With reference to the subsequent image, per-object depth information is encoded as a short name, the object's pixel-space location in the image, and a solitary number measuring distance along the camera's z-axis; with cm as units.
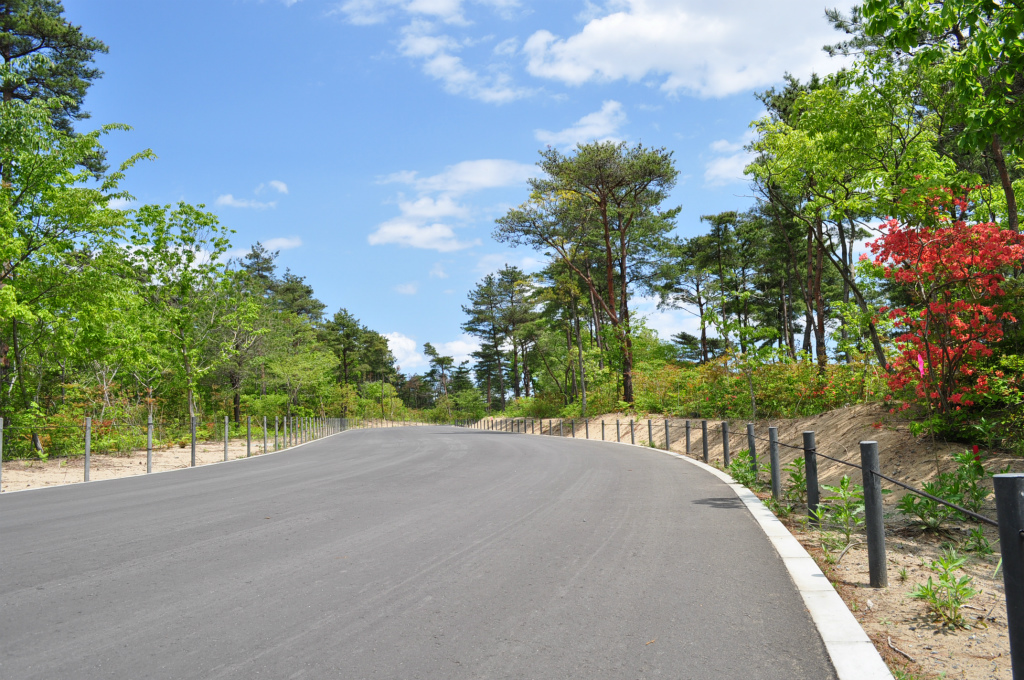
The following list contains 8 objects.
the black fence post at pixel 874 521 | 447
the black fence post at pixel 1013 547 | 265
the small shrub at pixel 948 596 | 372
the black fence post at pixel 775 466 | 781
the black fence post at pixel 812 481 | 642
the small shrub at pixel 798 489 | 745
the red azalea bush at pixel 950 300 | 871
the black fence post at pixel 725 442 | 1213
